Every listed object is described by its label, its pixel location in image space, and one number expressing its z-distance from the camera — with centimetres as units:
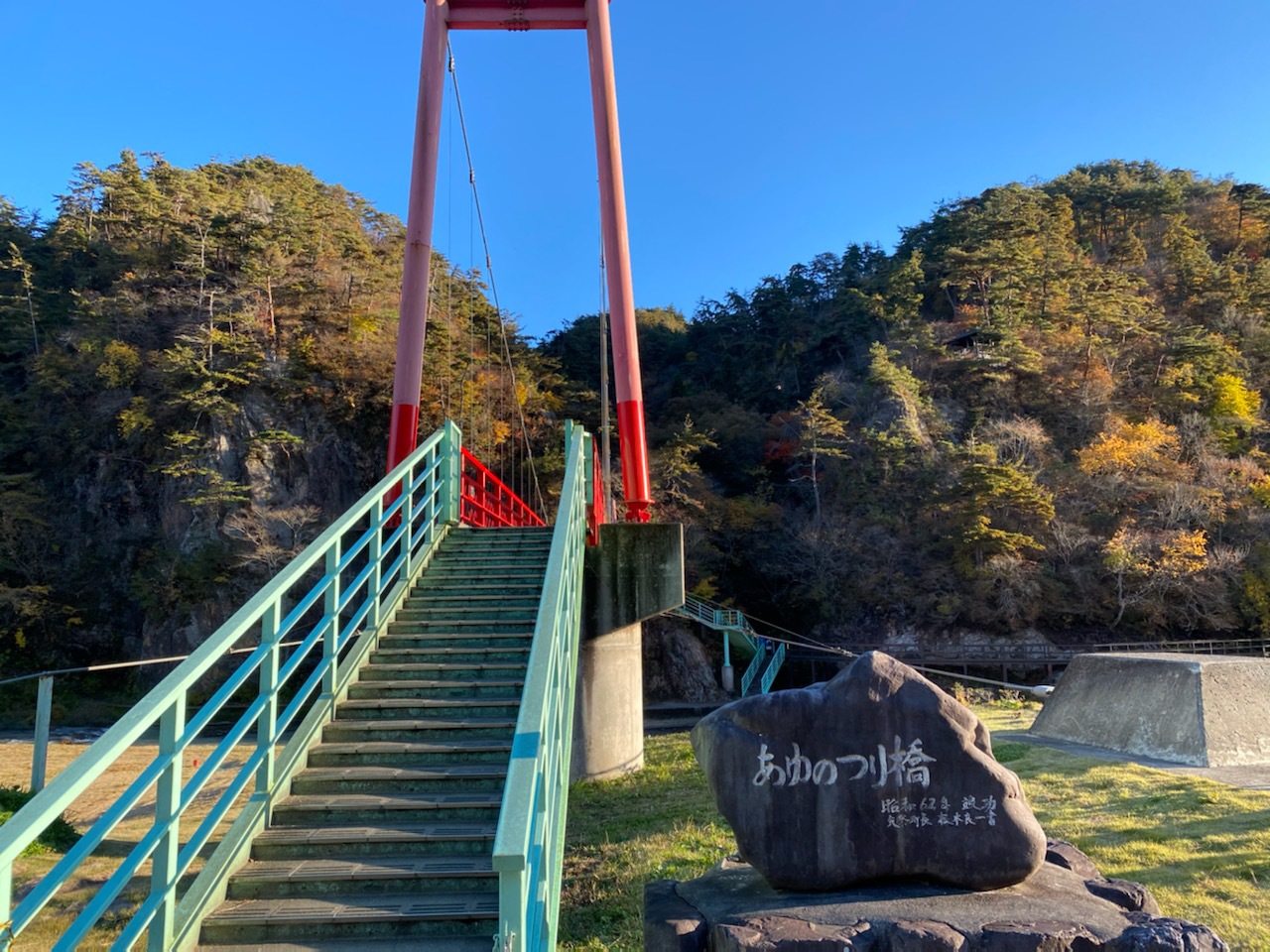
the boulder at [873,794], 382
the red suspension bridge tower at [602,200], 1095
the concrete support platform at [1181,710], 736
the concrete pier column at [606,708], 966
